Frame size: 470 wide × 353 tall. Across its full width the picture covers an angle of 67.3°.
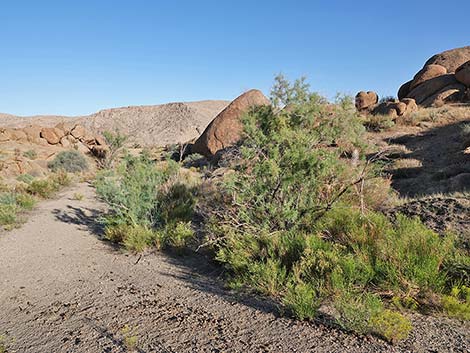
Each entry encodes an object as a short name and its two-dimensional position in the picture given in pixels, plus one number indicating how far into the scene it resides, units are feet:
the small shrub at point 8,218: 27.07
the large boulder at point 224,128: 63.67
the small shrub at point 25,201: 32.31
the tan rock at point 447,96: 73.05
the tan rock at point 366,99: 81.30
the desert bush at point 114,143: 81.66
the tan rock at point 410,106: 66.42
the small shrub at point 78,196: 36.64
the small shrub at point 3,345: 10.54
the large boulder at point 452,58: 88.94
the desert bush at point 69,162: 70.93
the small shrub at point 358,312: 9.92
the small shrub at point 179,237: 19.84
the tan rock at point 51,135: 94.85
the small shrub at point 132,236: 20.25
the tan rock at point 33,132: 92.69
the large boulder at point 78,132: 101.09
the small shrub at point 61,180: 47.51
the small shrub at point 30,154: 77.60
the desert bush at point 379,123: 57.88
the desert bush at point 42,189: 39.22
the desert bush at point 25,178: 51.19
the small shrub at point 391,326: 9.48
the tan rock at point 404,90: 92.66
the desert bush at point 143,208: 20.68
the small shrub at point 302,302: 10.96
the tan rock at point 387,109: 64.84
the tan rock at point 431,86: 78.64
